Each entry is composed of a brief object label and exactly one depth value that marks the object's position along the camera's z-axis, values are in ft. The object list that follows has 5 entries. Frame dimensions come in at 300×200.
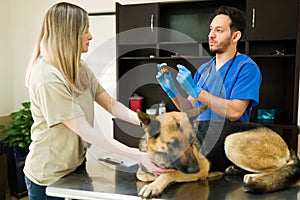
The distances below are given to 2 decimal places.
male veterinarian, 4.00
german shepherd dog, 3.48
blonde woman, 3.50
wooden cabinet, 7.98
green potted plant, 9.08
